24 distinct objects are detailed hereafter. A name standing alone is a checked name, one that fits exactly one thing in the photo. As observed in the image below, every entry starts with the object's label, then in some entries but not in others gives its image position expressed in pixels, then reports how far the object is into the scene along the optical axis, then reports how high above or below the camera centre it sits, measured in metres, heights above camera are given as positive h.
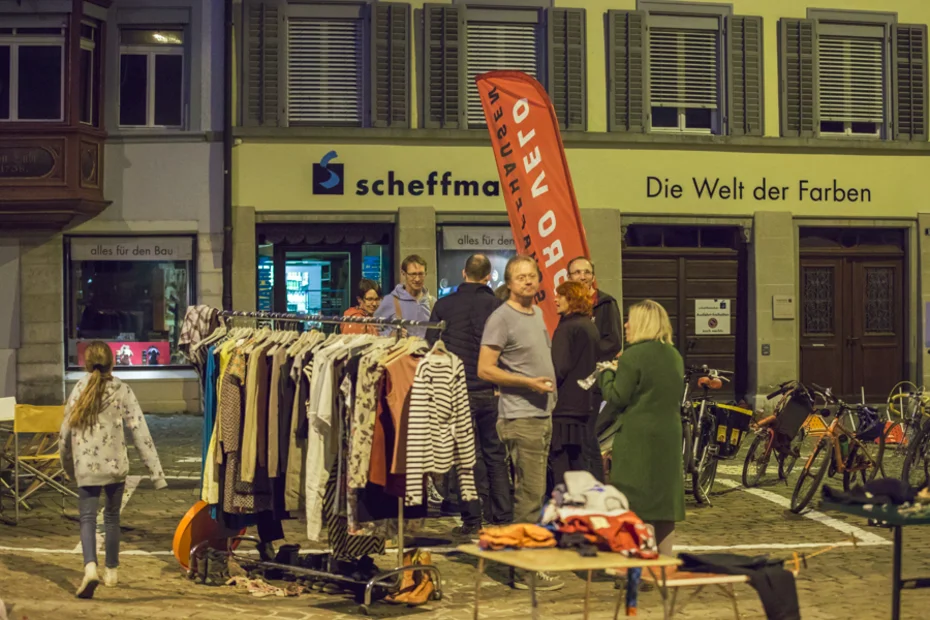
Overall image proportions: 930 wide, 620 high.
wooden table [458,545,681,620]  5.59 -0.90
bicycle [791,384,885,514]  11.82 -1.00
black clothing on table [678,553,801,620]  6.21 -1.07
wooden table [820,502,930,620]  6.27 -0.82
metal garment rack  8.09 -1.36
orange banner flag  12.16 +1.37
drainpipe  20.88 +2.64
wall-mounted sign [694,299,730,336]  22.42 +0.28
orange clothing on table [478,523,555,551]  5.91 -0.84
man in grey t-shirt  8.54 -0.26
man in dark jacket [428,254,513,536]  10.48 -0.16
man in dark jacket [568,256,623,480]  10.37 +0.11
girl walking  8.71 -0.67
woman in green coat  7.72 -0.45
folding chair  11.26 -0.99
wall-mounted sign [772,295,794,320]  22.36 +0.42
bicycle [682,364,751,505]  12.28 -0.93
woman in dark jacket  9.34 -0.25
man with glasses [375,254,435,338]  12.50 +0.32
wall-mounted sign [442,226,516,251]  21.55 +1.44
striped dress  7.76 -0.51
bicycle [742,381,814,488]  12.72 -0.91
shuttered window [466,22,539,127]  21.81 +4.34
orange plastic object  9.18 -1.28
